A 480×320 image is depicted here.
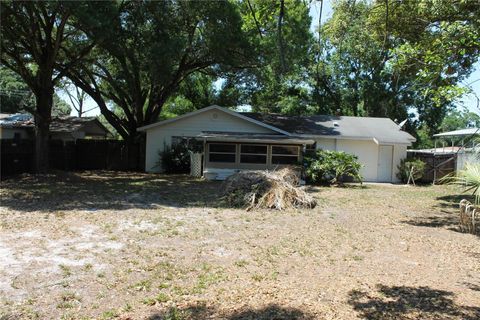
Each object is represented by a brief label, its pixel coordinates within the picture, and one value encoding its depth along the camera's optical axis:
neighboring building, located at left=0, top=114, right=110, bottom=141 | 26.72
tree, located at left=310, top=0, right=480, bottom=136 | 10.26
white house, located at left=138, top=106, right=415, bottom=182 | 23.72
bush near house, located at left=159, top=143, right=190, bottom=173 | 23.66
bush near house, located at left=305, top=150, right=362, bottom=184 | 20.70
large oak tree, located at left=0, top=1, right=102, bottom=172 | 16.11
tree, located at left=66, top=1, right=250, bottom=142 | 16.39
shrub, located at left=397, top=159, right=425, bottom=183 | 23.22
